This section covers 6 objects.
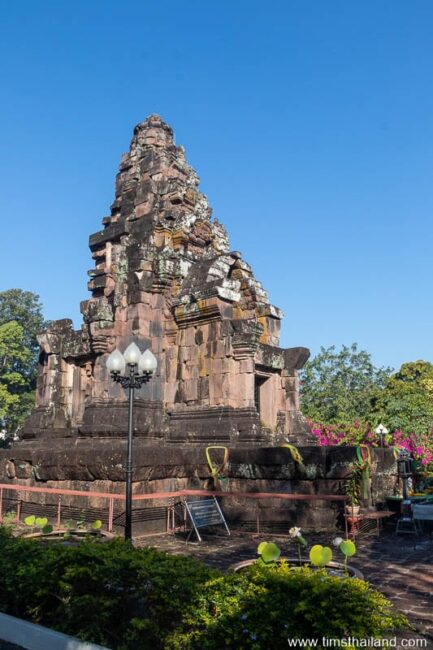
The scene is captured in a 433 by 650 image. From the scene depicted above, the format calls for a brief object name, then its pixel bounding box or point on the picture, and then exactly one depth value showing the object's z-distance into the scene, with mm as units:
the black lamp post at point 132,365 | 7906
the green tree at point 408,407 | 23781
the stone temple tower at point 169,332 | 12805
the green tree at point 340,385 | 38375
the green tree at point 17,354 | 38844
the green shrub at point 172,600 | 3531
